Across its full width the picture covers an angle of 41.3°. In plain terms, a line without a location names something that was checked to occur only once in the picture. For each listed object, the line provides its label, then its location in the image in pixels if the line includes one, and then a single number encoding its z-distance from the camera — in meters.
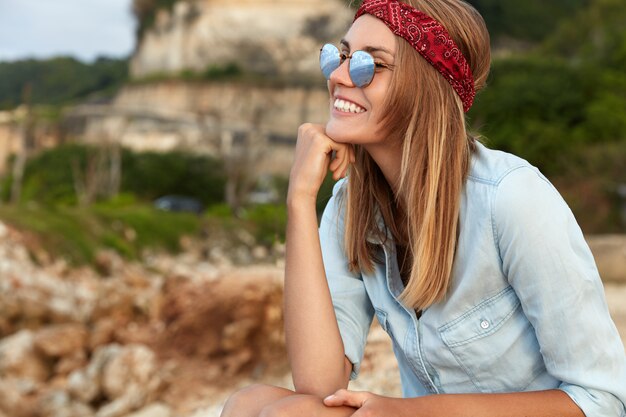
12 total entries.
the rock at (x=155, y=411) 5.78
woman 1.60
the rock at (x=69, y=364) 7.13
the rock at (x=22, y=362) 7.07
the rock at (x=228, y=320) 6.80
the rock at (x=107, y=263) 10.06
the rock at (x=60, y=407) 6.25
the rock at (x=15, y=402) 6.37
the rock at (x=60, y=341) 7.35
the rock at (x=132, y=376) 6.14
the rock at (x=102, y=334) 7.79
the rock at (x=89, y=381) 6.49
